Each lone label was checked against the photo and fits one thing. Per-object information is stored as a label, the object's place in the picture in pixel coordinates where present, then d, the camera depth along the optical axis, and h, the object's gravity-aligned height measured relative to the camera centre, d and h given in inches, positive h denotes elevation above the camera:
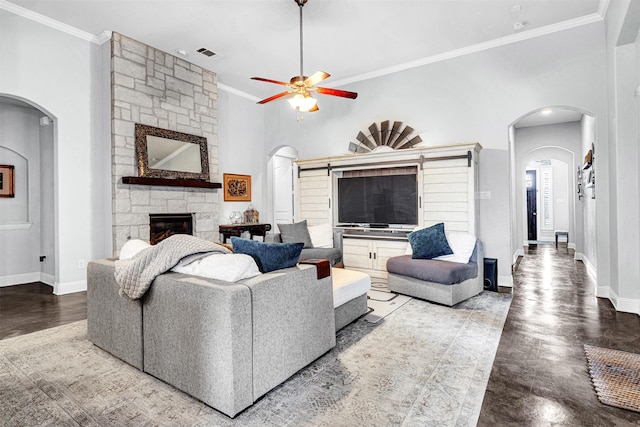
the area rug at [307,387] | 70.0 -41.6
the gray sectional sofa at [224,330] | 68.6 -26.9
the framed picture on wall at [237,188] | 243.6 +20.6
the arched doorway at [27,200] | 194.9 +11.0
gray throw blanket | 81.5 -11.5
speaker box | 172.2 -32.1
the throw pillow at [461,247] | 159.6 -16.8
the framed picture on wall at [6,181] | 194.2 +21.7
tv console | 174.6 +11.2
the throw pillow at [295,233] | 193.3 -10.8
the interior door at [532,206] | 410.3 +5.8
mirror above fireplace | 184.1 +36.4
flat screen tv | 195.8 +8.1
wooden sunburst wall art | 209.2 +48.2
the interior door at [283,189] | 317.1 +24.5
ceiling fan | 136.9 +52.0
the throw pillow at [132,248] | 99.8 -9.5
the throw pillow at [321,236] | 199.5 -13.0
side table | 226.2 -9.8
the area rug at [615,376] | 75.3 -42.1
